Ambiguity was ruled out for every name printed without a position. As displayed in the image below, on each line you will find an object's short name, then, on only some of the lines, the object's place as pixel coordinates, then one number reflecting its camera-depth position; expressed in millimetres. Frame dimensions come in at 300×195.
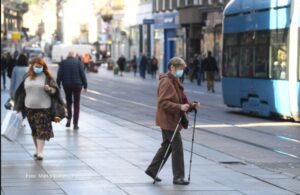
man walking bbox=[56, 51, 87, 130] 19812
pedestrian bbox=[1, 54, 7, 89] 38281
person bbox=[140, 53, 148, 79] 59688
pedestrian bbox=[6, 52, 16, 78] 33897
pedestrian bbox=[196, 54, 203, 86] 46575
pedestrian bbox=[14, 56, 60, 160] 14133
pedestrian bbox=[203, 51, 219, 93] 40594
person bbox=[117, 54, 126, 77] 67125
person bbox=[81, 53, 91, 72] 68750
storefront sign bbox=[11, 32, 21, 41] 66312
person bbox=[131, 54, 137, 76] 67406
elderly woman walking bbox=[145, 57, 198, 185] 11333
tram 21859
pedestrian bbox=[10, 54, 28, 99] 19844
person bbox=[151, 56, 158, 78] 60688
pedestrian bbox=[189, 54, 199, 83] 49112
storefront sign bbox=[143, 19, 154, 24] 68812
